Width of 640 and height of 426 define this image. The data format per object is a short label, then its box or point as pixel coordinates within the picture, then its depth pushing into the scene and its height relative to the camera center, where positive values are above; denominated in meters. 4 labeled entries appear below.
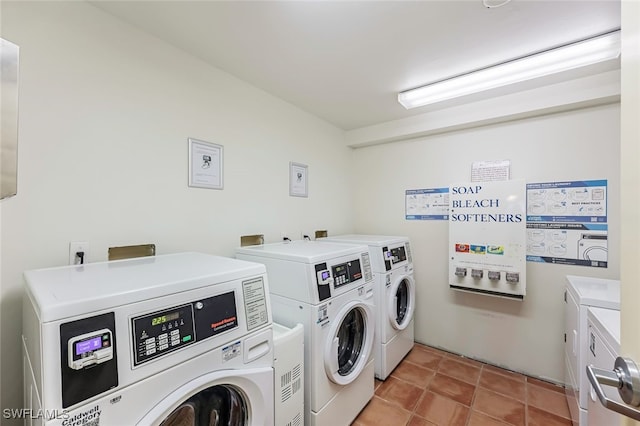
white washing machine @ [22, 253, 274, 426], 0.69 -0.41
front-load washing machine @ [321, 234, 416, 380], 2.23 -0.76
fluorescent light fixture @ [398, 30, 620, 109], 1.60 +1.01
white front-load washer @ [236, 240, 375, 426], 1.48 -0.61
